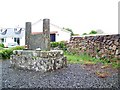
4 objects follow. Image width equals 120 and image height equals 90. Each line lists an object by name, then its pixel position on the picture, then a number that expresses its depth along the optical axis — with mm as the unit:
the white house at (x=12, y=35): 21100
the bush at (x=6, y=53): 6325
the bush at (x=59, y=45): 9041
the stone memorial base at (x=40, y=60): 4143
